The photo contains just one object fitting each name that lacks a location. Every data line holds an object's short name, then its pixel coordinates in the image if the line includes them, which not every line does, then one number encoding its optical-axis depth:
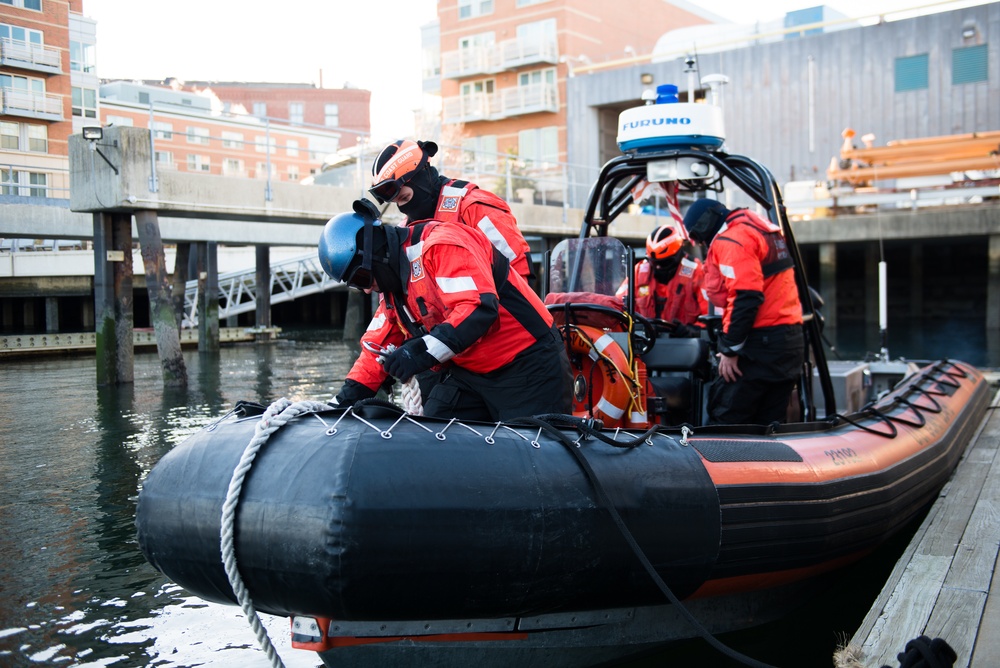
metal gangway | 21.77
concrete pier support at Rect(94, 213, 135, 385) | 11.21
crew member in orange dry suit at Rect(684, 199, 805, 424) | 4.49
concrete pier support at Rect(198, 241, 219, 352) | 16.84
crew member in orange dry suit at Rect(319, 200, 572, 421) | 2.98
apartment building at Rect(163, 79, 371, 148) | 64.00
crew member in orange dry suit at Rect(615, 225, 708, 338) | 6.02
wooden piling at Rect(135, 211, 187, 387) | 11.06
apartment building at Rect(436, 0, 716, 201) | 33.69
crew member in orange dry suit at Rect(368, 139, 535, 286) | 3.41
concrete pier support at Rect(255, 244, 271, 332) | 19.28
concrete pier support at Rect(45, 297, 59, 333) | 21.41
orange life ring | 4.23
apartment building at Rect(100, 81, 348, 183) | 38.97
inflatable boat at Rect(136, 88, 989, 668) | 2.44
